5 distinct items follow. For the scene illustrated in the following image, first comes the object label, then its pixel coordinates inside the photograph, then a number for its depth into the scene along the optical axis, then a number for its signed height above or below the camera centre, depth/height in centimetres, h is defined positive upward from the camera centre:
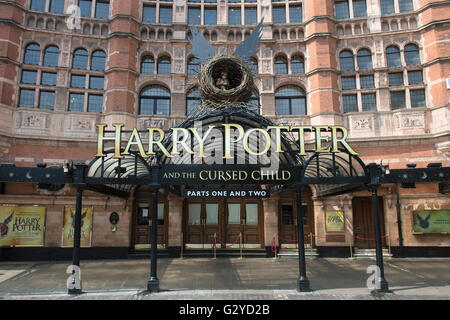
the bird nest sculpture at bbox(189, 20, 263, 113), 1180 +521
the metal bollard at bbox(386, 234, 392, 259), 1516 -164
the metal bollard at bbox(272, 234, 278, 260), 1500 -161
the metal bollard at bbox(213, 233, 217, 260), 1523 -171
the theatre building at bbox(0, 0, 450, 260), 1516 +599
